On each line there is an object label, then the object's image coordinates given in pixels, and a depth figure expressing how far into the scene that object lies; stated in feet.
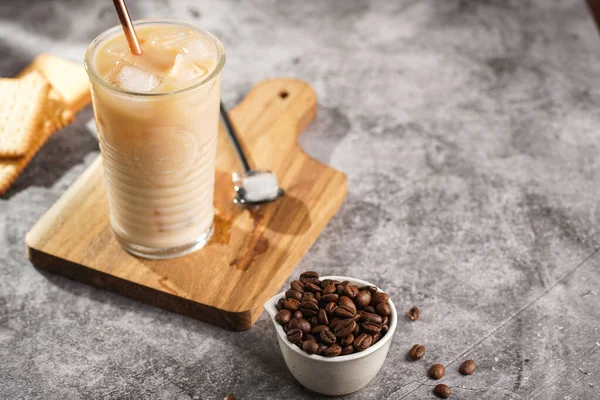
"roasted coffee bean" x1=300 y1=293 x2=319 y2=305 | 2.24
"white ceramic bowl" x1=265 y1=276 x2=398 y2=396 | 2.18
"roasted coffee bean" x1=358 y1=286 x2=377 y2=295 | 2.28
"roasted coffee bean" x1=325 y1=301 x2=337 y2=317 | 2.23
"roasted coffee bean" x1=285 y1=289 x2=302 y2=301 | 2.26
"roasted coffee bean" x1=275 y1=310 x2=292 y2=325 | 2.23
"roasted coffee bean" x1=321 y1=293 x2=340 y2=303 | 2.24
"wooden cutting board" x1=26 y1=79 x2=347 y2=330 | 2.41
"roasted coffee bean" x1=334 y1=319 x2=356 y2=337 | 2.19
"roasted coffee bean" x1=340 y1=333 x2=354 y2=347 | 2.19
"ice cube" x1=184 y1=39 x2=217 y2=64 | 2.28
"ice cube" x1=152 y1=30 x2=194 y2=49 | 2.30
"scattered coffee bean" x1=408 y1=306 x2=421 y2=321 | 2.42
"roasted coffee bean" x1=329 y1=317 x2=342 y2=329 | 2.21
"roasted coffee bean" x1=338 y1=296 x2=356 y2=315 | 2.22
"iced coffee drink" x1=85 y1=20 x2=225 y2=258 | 2.22
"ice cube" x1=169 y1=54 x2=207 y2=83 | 2.24
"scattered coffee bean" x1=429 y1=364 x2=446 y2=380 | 2.30
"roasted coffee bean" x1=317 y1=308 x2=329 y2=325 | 2.22
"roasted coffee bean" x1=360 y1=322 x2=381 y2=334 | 2.20
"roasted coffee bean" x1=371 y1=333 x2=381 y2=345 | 2.20
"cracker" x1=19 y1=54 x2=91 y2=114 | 2.92
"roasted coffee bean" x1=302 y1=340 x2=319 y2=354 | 2.18
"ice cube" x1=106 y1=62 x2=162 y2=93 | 2.21
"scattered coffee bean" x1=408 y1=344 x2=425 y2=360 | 2.33
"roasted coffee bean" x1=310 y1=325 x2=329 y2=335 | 2.20
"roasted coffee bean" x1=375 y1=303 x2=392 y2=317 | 2.23
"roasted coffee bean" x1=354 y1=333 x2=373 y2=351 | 2.18
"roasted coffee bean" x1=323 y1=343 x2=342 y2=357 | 2.18
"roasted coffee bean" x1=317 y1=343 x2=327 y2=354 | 2.19
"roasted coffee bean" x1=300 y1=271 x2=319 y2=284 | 2.31
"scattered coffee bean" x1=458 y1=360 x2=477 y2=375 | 2.31
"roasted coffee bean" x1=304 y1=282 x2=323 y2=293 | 2.28
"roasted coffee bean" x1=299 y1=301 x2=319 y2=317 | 2.24
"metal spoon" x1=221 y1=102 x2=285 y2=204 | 2.62
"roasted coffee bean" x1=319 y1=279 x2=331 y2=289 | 2.29
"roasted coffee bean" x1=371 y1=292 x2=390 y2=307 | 2.25
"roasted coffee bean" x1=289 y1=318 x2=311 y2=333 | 2.21
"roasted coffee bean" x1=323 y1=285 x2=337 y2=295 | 2.26
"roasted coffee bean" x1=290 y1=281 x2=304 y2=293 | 2.28
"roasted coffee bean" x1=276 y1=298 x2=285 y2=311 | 2.26
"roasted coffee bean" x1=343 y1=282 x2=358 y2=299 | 2.26
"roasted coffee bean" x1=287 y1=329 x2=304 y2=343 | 2.20
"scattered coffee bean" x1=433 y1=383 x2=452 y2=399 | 2.26
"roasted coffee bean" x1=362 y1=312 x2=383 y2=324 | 2.21
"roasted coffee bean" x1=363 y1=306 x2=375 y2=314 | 2.24
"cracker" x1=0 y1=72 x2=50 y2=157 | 2.72
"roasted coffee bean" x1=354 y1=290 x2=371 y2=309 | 2.25
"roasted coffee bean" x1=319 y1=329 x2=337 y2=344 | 2.19
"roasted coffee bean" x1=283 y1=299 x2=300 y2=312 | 2.25
